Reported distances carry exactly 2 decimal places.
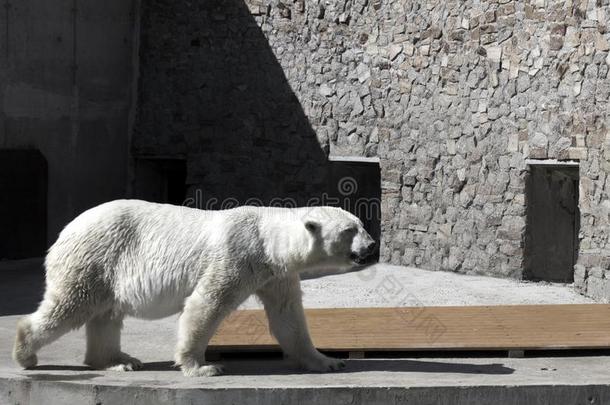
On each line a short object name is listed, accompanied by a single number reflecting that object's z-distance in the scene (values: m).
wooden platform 14.58
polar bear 12.97
